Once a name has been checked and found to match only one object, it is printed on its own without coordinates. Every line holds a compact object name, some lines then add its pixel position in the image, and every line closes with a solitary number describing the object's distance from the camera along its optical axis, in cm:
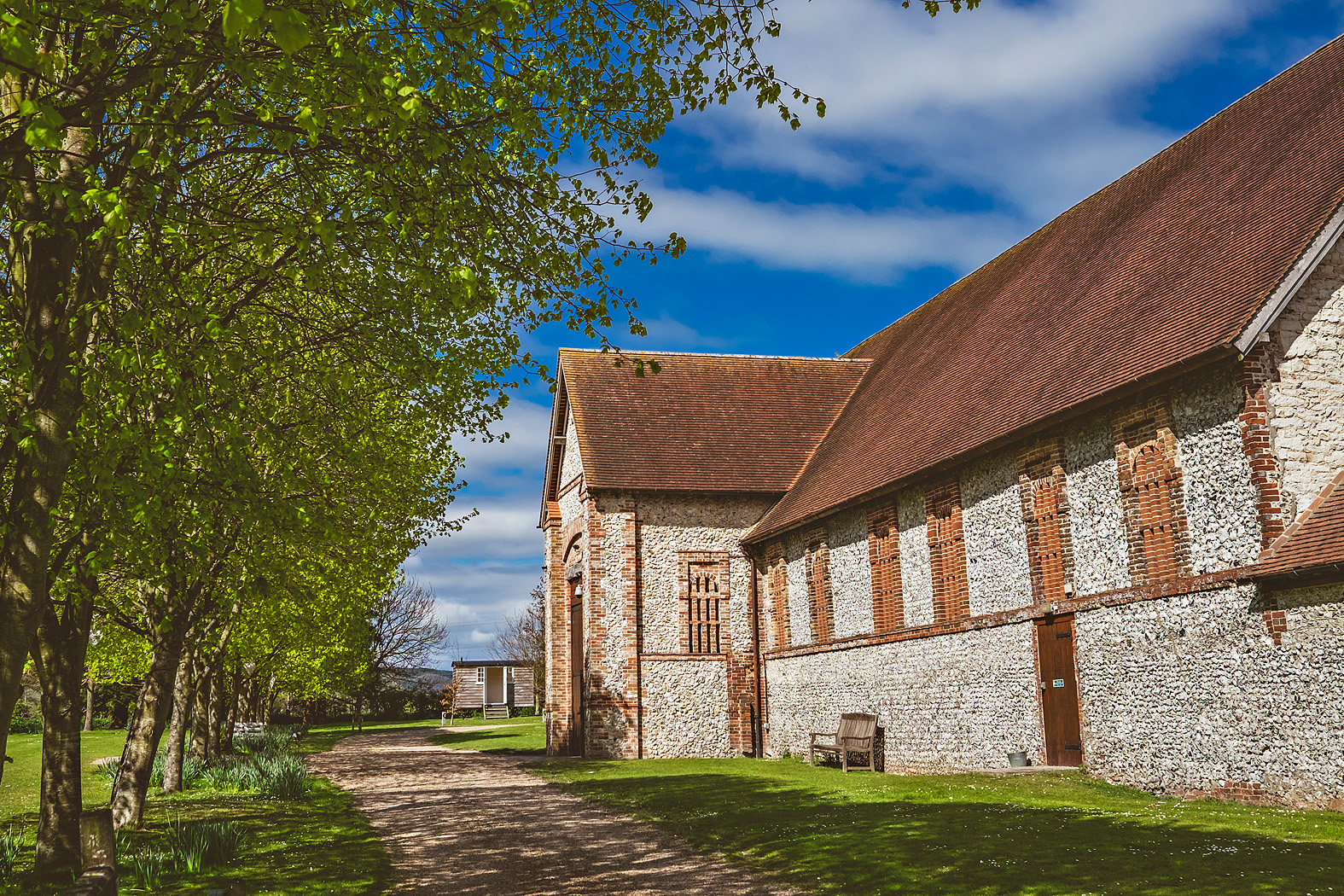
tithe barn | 1249
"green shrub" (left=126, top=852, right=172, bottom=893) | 973
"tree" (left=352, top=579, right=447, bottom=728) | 5841
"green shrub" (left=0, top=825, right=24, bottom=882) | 1083
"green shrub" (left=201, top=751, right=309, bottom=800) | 1711
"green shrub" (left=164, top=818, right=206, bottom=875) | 1045
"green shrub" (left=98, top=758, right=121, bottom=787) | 2215
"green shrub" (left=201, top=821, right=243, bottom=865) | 1088
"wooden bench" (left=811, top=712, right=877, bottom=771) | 2020
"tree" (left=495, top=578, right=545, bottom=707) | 5797
